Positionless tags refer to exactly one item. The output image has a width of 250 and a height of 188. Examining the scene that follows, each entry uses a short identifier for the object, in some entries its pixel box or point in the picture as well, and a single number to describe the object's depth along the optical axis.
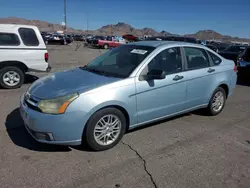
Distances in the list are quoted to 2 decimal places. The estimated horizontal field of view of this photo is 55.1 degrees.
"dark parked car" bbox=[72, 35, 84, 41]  56.34
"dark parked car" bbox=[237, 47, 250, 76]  9.65
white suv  7.08
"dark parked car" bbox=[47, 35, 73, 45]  36.75
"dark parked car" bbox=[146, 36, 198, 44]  18.00
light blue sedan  3.25
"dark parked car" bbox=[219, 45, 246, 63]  10.63
